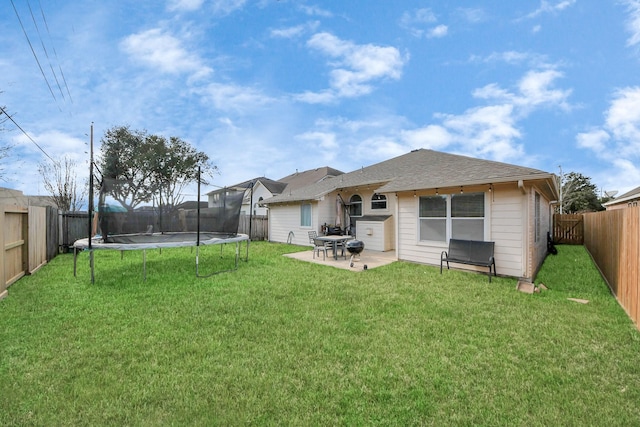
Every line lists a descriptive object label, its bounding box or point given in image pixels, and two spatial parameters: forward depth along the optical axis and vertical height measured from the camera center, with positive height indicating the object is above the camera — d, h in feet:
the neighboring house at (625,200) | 41.29 +2.72
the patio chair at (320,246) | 28.96 -3.16
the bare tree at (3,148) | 32.46 +8.48
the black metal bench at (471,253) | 20.16 -2.81
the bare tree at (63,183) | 55.21 +7.01
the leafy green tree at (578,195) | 100.53 +7.85
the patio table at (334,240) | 28.19 -2.42
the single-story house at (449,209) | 19.93 +0.72
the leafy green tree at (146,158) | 70.44 +16.19
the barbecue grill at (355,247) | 26.13 -2.91
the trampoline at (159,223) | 21.18 -0.63
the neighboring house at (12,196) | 35.09 +2.94
